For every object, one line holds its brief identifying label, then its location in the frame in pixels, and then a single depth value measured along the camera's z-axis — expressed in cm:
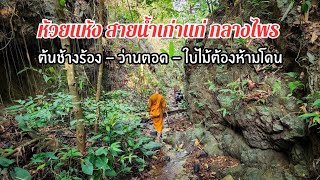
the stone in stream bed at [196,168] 515
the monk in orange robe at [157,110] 675
